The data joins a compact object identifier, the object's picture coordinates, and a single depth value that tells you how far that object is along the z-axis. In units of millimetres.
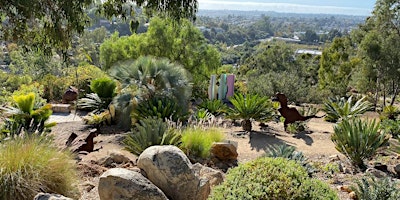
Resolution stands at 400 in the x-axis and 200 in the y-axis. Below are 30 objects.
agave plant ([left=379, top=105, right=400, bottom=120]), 14694
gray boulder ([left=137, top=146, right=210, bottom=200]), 4410
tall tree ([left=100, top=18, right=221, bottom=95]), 17656
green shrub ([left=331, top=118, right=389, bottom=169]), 6766
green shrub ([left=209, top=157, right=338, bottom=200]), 3541
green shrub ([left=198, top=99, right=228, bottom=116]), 12742
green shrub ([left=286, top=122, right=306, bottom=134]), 10570
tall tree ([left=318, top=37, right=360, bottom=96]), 26031
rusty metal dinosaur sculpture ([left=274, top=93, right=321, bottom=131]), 10400
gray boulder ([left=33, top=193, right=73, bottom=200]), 3316
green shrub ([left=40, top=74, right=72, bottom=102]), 14406
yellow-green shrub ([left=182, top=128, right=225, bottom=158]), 6668
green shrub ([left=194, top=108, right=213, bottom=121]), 10443
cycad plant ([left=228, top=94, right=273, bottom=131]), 9852
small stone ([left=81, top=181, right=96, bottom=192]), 4844
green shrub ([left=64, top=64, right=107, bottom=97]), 14177
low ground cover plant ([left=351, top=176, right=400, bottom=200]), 4336
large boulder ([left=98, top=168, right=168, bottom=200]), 3877
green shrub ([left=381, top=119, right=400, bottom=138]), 10263
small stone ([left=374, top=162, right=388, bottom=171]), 6695
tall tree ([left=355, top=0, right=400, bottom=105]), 18750
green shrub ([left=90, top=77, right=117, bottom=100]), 11609
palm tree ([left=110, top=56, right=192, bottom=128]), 9992
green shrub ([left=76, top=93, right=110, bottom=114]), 11344
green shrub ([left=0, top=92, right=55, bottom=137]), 7719
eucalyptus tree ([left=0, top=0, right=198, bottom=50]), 5273
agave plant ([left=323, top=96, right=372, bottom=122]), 11062
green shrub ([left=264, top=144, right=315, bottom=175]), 6078
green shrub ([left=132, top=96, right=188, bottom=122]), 9328
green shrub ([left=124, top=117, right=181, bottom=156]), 6411
